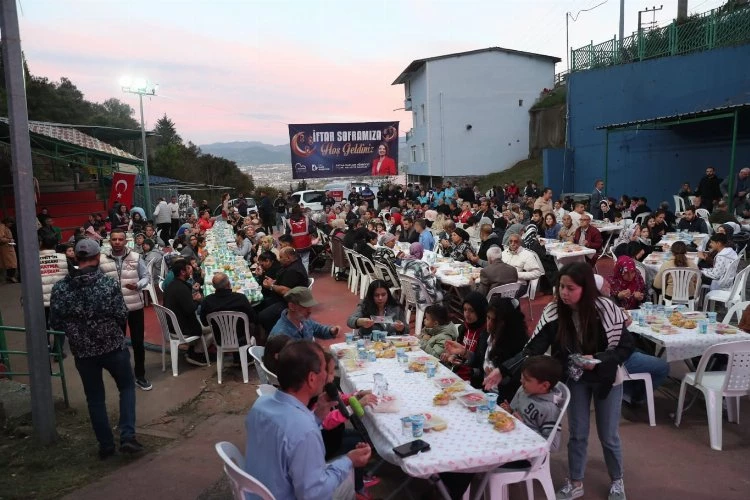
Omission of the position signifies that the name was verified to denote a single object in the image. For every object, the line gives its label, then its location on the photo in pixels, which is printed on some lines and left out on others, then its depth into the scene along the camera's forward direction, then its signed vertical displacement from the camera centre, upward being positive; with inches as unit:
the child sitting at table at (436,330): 190.1 -49.5
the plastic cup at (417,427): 120.3 -51.2
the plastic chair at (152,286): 315.6 -51.9
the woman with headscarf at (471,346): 177.3 -51.1
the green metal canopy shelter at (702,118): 452.2 +63.2
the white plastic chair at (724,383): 164.6 -61.4
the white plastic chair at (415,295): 287.6 -54.4
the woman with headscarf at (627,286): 243.3 -44.8
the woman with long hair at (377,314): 206.2 -46.9
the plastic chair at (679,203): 566.4 -19.6
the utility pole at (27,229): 164.4 -7.8
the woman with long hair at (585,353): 127.5 -39.6
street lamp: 896.9 +179.7
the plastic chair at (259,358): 164.4 -50.0
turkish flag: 633.0 +18.3
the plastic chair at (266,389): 140.3 -49.3
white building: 1192.8 +189.4
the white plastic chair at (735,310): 218.9 -51.2
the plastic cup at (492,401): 132.6 -51.0
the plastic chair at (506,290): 269.7 -49.4
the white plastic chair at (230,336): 238.5 -60.8
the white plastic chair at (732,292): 265.1 -53.8
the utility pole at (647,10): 745.6 +239.2
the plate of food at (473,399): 134.8 -52.1
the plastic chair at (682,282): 270.7 -48.4
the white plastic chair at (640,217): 483.8 -28.4
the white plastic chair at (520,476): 122.3 -64.1
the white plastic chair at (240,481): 89.0 -46.8
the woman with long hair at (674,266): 273.3 -40.5
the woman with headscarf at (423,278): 288.0 -45.3
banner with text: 1181.1 +99.0
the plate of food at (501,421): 122.9 -52.6
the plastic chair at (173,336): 248.7 -63.3
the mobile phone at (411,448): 112.6 -52.8
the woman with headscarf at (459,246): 353.7 -35.9
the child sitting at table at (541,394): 128.2 -49.1
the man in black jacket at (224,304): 239.9 -46.1
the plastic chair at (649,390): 182.5 -68.2
